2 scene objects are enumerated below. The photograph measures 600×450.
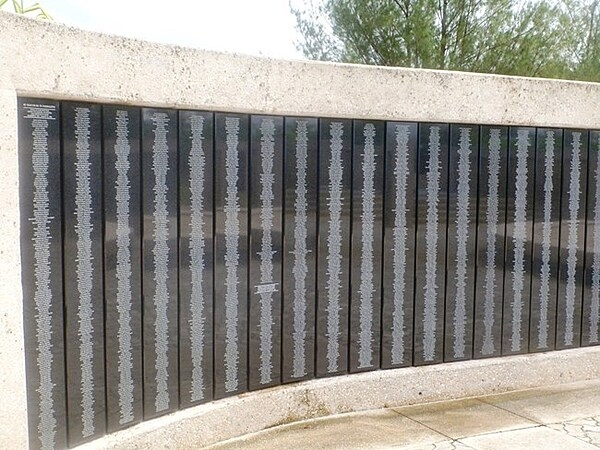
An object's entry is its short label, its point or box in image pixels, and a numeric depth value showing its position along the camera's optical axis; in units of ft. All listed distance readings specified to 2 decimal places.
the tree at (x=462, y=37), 53.26
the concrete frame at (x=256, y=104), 10.32
